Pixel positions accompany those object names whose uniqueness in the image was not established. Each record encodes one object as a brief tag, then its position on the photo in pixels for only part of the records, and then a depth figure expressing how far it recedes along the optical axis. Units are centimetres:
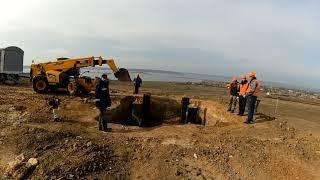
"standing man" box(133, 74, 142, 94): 1289
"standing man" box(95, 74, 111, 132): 696
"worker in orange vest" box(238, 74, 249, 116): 843
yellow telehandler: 1109
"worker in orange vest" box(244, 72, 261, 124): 778
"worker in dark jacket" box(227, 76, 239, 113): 915
